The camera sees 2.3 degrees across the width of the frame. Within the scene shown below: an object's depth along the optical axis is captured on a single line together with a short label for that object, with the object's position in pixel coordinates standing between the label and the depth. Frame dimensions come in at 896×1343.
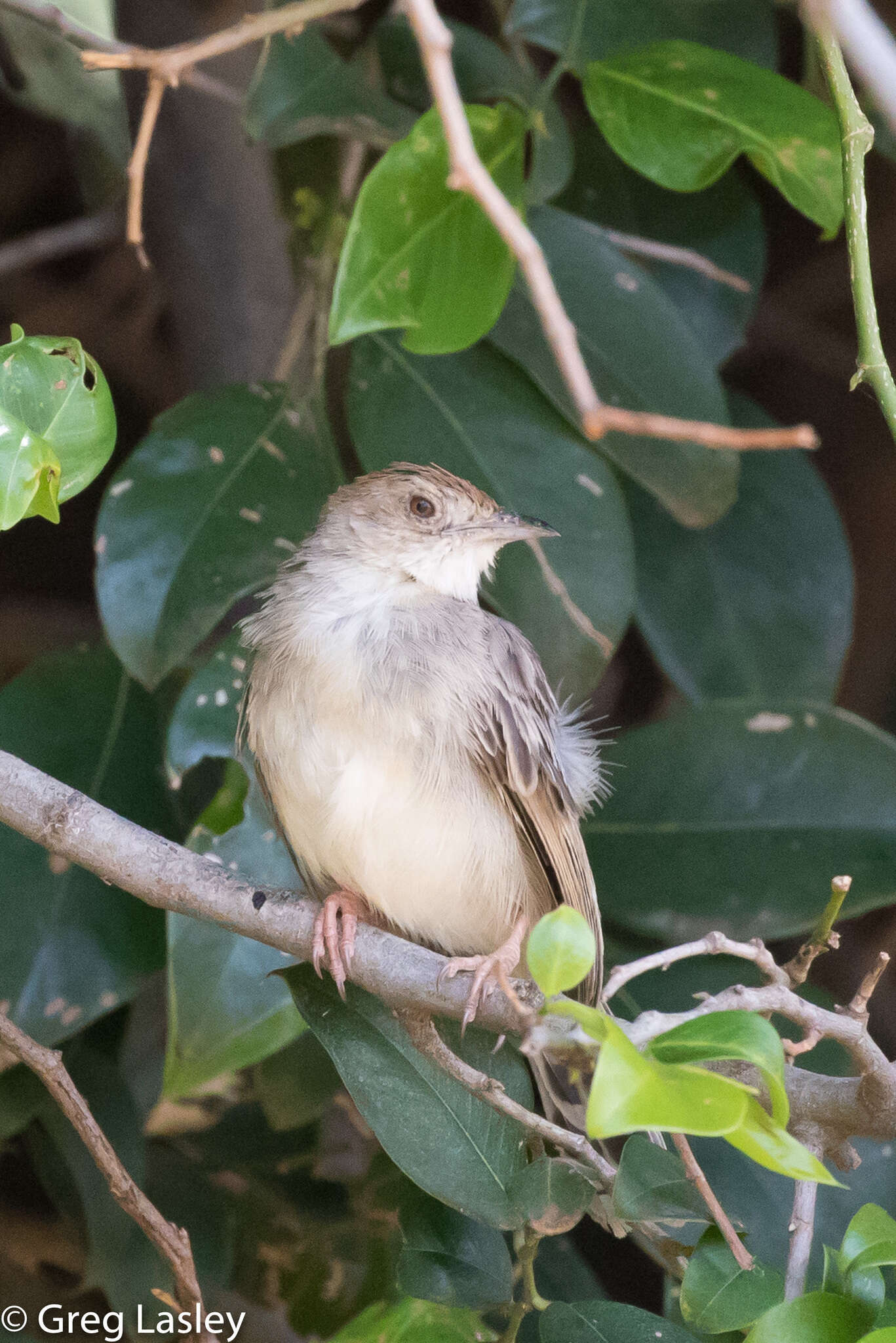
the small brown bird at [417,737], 2.50
